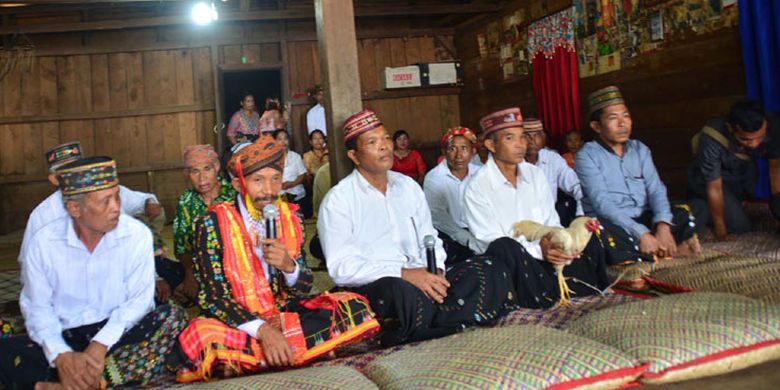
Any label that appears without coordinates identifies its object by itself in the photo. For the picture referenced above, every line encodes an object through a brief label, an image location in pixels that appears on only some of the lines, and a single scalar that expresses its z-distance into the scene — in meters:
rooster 3.00
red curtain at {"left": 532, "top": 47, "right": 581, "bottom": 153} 7.21
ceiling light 7.95
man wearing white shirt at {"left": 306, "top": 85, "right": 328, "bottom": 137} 8.93
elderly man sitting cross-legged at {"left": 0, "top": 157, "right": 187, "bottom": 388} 2.30
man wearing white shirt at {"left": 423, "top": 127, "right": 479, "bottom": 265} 4.04
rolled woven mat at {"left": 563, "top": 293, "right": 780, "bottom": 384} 1.97
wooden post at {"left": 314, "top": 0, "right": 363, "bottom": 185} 3.56
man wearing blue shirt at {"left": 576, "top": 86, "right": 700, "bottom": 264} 3.66
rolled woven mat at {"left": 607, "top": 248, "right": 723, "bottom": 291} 3.31
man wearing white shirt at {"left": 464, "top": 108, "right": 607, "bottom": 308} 3.06
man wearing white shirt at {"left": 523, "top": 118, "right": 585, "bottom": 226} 4.67
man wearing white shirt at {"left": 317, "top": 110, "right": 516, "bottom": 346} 2.69
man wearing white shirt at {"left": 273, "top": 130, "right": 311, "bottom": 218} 7.86
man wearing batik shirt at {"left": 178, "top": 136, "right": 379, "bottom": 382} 2.38
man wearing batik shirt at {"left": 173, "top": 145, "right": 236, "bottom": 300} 3.59
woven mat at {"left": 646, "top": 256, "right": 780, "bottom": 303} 2.73
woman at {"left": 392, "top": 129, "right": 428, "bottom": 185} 7.94
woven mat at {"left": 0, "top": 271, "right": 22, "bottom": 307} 4.15
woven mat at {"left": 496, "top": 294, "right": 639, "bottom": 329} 2.83
